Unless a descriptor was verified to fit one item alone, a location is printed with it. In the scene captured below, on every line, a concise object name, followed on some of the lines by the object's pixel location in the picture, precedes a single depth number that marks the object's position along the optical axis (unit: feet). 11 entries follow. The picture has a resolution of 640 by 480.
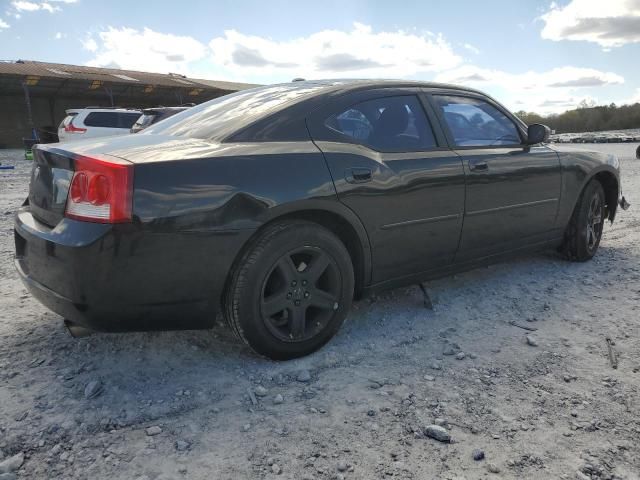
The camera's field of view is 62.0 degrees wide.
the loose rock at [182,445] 6.86
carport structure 85.00
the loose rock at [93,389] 8.02
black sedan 7.67
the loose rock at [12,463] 6.37
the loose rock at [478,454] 6.74
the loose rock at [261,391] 8.21
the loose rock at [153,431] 7.15
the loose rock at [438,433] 7.13
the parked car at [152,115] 40.50
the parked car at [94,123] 54.54
